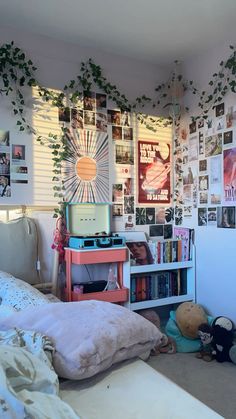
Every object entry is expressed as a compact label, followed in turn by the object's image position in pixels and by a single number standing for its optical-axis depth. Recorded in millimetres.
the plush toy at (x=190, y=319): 2439
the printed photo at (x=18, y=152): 2467
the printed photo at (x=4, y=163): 2418
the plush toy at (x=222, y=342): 2254
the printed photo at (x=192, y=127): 2961
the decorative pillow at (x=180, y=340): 2434
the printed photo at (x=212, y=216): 2745
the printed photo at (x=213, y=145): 2705
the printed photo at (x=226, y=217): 2580
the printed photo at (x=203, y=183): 2828
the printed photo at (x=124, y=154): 2900
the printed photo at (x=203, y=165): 2844
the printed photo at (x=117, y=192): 2877
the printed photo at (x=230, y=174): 2562
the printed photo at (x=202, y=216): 2840
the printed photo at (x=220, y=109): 2680
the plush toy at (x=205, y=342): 2312
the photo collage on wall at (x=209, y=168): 2607
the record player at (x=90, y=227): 2479
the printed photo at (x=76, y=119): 2693
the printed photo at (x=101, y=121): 2812
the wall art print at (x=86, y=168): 2682
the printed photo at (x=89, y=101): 2752
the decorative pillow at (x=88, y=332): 1049
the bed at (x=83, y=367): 827
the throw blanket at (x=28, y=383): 720
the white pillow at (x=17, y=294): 1774
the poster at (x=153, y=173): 3006
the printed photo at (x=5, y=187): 2408
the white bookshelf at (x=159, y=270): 2631
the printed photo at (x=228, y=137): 2602
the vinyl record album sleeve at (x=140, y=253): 2725
